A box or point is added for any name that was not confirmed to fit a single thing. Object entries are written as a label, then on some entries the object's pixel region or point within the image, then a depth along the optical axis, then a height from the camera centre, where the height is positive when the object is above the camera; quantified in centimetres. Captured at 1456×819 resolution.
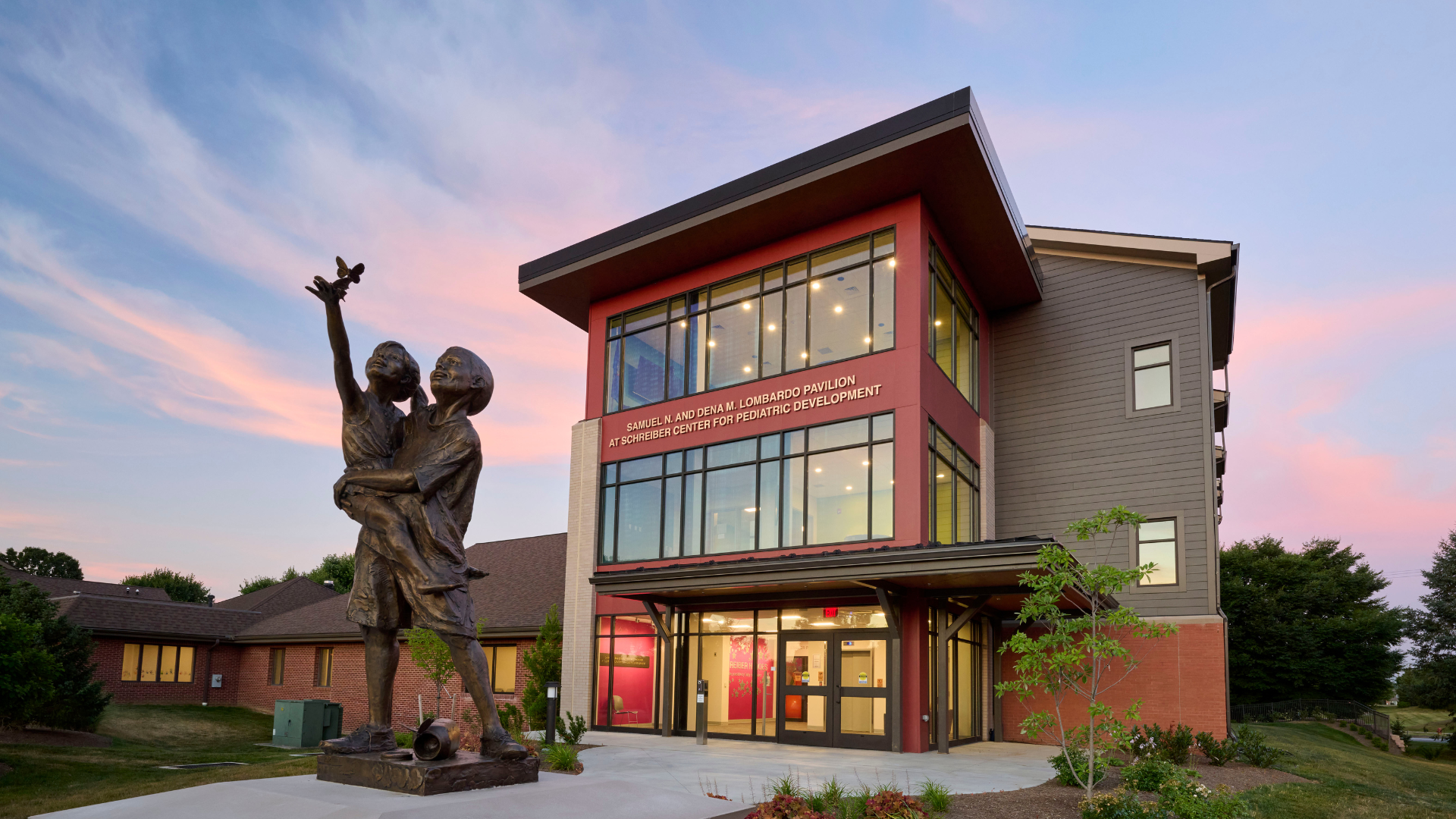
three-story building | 1884 +308
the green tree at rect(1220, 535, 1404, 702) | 4191 -187
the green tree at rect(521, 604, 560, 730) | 2272 -239
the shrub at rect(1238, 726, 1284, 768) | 1603 -270
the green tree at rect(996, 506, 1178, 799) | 1016 -52
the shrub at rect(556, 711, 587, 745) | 1731 -293
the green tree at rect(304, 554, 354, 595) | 6312 -74
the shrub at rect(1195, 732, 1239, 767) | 1627 -272
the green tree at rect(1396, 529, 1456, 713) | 3759 -192
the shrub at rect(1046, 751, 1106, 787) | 1198 -239
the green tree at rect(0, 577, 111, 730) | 2248 -269
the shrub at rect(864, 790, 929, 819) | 896 -211
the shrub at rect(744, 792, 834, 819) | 824 -199
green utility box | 2591 -427
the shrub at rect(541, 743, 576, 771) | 1156 -225
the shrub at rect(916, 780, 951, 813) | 984 -222
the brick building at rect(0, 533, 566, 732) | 2888 -281
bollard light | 1723 -249
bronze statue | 713 +35
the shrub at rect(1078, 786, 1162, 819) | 923 -214
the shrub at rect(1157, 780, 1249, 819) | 915 -208
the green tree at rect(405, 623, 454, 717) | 2059 -191
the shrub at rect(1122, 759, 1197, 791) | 1062 -208
